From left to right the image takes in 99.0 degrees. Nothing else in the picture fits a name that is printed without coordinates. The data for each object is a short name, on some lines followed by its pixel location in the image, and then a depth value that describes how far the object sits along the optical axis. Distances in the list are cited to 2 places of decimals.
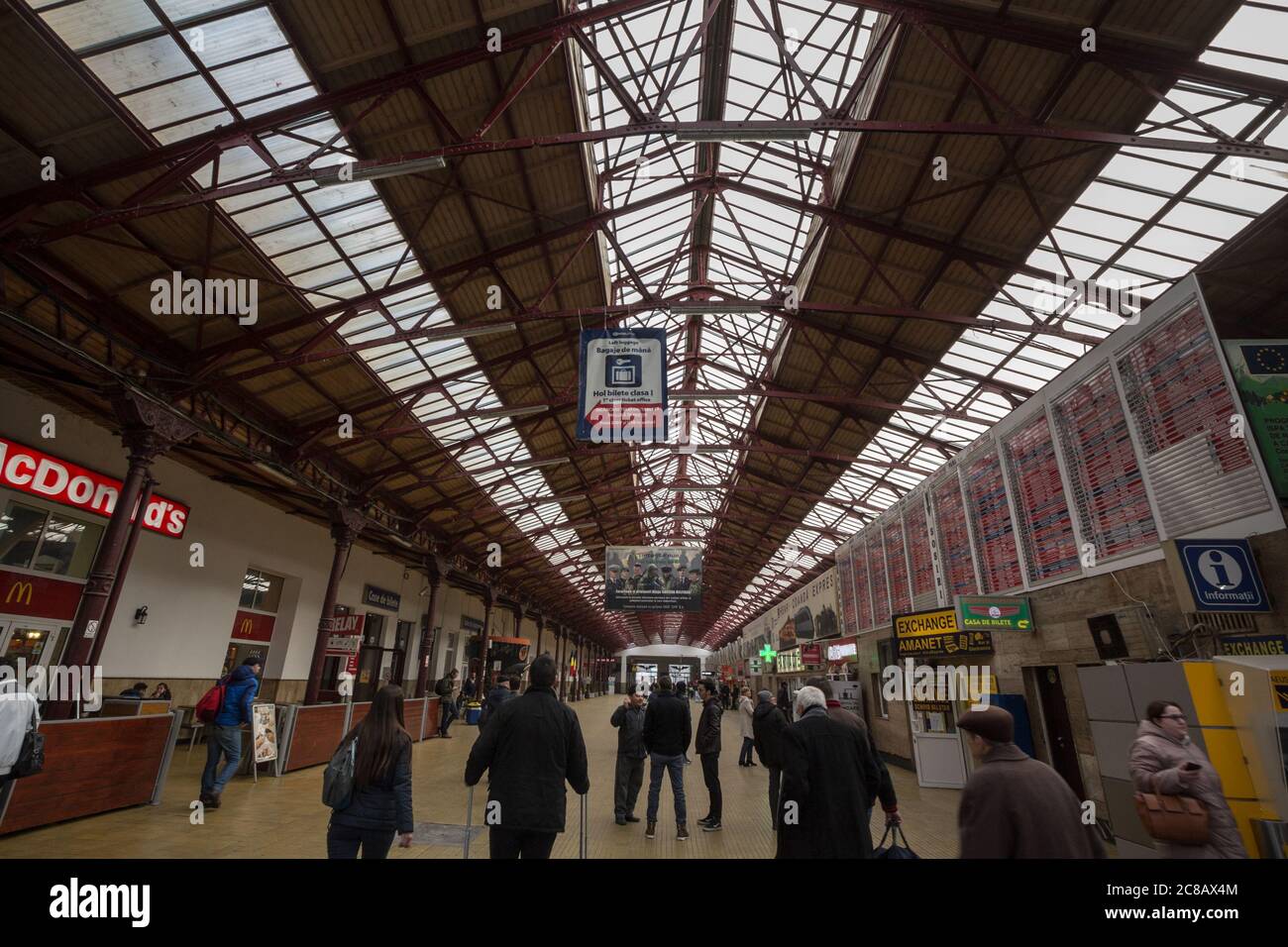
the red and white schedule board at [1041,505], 9.39
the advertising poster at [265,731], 10.34
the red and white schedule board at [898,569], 15.80
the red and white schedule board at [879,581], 17.16
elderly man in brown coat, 2.41
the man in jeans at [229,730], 7.99
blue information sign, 6.16
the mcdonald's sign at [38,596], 10.29
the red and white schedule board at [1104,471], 7.88
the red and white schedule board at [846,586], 20.51
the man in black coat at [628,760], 7.77
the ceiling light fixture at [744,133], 6.47
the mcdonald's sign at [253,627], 16.06
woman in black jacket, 3.40
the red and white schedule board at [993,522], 10.97
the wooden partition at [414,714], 17.11
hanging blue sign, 8.69
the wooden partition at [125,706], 10.36
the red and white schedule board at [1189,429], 6.47
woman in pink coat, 3.61
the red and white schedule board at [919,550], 14.37
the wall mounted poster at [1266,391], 6.18
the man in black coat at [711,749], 7.82
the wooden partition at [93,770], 6.51
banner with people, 18.62
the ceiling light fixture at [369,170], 6.41
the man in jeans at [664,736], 7.38
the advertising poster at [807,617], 23.34
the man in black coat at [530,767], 3.55
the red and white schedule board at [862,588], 18.67
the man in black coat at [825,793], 3.74
